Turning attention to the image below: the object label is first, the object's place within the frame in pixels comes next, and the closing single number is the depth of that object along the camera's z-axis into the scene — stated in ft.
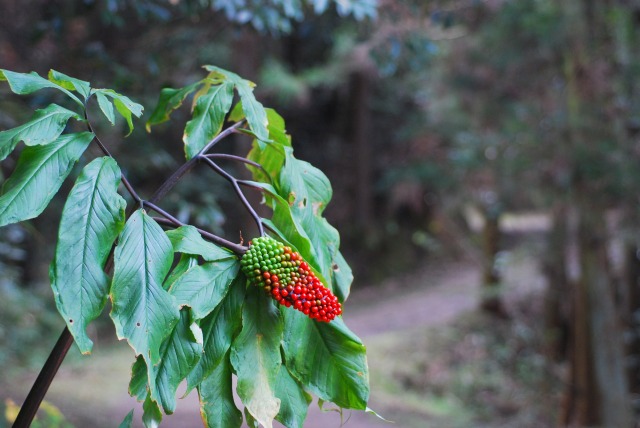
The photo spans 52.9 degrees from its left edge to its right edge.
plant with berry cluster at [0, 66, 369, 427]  4.64
